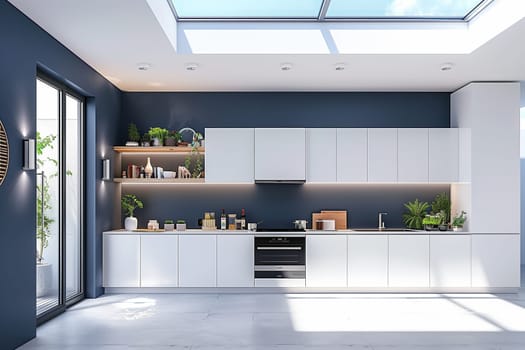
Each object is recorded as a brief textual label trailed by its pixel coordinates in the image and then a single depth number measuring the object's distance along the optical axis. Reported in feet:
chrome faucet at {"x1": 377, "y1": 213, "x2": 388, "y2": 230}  26.25
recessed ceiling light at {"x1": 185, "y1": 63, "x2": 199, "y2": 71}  21.47
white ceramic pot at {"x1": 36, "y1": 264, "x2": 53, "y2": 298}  18.84
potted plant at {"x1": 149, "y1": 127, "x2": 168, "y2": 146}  25.94
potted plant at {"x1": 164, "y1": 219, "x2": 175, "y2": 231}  25.90
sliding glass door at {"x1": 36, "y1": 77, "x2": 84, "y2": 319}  18.85
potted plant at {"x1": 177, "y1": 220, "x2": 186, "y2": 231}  25.81
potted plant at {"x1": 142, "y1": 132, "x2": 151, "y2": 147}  26.42
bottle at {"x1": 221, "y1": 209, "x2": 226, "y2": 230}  25.75
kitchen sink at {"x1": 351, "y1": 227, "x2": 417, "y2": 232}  25.91
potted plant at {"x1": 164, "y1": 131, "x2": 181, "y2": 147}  26.02
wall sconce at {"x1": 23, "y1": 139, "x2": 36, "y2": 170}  15.89
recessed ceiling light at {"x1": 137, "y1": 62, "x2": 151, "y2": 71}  21.63
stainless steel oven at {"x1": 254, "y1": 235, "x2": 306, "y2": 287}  24.41
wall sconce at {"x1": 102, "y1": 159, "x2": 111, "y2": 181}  23.90
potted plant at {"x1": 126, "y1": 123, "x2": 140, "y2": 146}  26.22
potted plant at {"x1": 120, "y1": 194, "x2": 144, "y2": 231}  25.80
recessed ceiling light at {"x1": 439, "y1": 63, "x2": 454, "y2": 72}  21.27
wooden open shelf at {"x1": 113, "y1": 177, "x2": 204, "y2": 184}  25.64
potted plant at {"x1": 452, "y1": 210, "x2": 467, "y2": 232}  24.82
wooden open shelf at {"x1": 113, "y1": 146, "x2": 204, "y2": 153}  25.73
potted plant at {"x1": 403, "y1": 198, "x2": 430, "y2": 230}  26.03
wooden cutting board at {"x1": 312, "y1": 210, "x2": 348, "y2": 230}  26.25
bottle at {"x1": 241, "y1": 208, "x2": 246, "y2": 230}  25.82
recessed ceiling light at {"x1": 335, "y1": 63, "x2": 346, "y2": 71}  21.33
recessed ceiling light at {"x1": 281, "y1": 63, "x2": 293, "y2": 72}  21.34
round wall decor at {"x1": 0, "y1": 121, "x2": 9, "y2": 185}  14.43
